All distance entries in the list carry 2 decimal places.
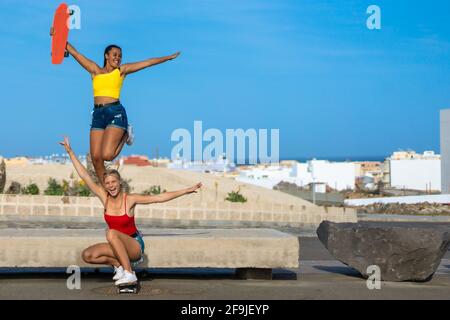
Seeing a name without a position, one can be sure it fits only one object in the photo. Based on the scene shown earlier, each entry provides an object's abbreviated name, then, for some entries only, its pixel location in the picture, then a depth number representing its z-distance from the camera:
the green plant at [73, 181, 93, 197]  25.00
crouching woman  8.44
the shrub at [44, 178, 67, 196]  24.57
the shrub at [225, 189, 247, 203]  25.94
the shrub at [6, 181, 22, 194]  26.34
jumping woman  9.66
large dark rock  9.79
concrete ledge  8.91
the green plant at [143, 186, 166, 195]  25.12
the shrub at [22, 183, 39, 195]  25.09
